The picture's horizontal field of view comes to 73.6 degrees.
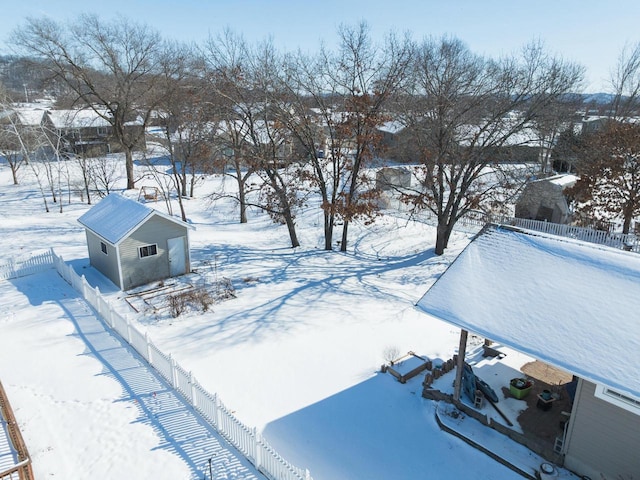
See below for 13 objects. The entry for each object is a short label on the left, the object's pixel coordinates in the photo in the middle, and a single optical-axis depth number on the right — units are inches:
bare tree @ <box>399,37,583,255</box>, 827.4
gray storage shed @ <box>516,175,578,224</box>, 1076.0
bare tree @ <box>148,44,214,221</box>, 1038.4
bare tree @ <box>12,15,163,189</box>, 1326.3
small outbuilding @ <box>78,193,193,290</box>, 683.4
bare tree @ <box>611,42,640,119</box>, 1609.7
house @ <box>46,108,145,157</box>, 1931.6
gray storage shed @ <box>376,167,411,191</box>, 1073.2
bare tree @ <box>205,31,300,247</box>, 865.5
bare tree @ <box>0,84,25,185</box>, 1202.4
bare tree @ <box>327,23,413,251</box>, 836.0
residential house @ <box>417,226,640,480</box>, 305.9
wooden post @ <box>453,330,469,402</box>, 394.9
